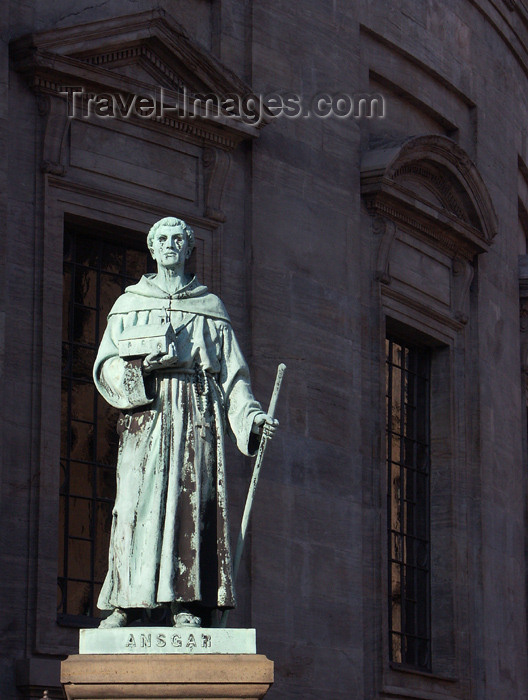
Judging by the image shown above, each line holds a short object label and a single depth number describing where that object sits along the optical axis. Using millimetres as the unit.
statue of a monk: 12195
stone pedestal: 11641
